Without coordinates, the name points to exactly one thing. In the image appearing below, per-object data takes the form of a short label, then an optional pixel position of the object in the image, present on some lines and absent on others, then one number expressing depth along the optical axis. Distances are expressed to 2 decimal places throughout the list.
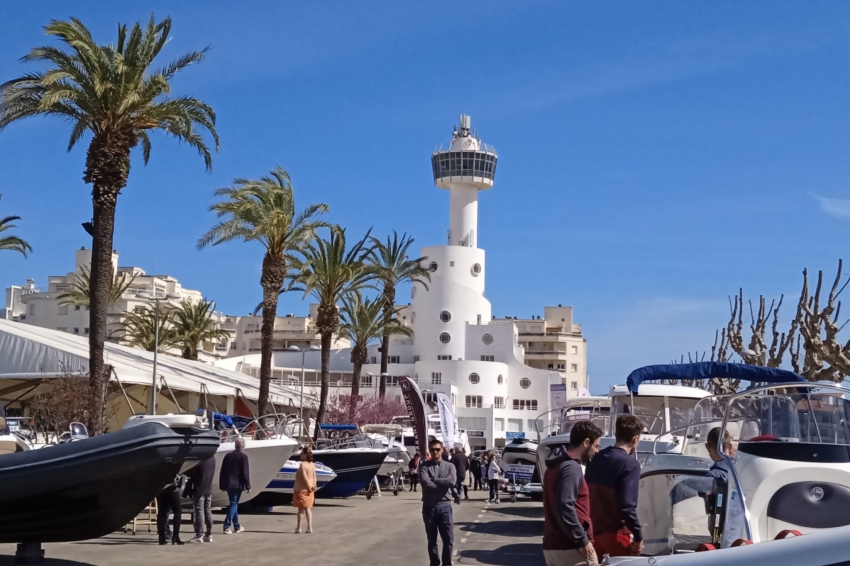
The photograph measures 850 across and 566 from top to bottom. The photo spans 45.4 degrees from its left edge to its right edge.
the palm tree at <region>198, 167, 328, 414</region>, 36.50
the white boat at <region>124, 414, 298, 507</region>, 21.44
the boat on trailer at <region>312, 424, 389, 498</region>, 28.09
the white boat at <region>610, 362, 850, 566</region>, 8.72
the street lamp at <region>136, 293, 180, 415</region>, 111.31
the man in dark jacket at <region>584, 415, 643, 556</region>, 7.72
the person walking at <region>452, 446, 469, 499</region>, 26.36
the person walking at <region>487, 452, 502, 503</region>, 30.61
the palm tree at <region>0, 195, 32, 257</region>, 34.69
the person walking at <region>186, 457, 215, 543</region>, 17.28
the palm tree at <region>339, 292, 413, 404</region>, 57.38
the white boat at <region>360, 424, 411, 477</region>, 35.16
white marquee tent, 35.69
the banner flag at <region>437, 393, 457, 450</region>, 44.80
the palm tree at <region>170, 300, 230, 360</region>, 63.97
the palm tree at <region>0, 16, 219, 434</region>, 24.80
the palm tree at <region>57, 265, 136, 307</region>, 56.94
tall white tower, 99.12
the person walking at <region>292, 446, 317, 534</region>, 19.16
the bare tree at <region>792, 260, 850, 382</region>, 35.00
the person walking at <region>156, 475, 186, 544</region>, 16.70
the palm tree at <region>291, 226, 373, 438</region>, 43.84
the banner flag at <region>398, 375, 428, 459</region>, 38.22
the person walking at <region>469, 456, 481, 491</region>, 41.30
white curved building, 94.75
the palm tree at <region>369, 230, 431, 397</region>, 58.59
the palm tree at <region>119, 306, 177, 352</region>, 62.34
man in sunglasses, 12.62
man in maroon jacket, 7.45
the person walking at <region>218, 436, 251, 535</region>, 18.81
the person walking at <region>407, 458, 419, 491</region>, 38.33
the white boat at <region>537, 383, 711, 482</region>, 23.20
